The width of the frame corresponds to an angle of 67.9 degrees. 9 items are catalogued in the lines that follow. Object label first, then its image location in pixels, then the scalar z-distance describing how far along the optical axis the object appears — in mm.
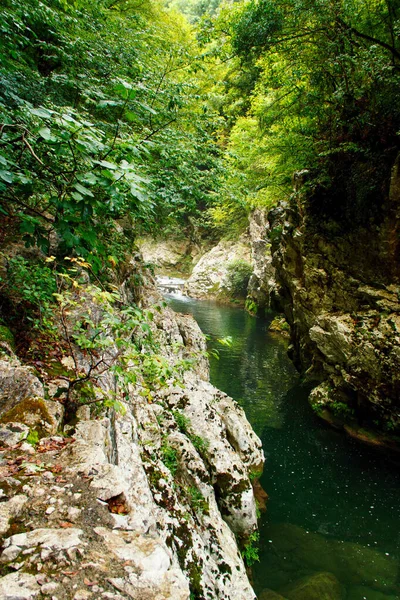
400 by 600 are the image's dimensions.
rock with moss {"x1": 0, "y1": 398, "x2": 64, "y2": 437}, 2527
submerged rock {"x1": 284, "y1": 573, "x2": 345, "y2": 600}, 4898
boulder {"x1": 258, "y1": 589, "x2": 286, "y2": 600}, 4805
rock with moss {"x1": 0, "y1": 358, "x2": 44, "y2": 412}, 2641
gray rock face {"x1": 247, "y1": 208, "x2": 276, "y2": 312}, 25062
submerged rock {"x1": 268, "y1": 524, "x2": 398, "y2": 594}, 5371
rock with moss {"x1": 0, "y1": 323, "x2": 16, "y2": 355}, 3303
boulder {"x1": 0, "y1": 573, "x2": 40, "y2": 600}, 1207
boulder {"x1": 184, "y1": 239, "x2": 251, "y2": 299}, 33656
